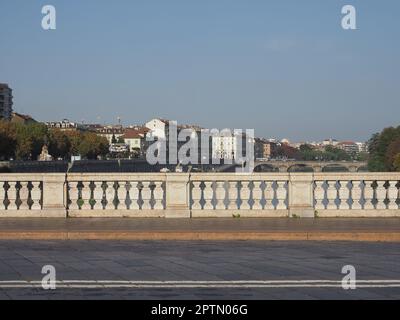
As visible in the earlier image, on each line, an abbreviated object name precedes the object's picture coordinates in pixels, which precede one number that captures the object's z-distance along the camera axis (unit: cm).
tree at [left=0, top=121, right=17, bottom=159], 13688
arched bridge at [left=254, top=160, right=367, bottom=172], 14888
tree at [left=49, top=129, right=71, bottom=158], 16975
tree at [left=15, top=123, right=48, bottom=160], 14888
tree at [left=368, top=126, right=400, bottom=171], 12462
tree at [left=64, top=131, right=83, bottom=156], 17800
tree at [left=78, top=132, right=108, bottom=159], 18138
